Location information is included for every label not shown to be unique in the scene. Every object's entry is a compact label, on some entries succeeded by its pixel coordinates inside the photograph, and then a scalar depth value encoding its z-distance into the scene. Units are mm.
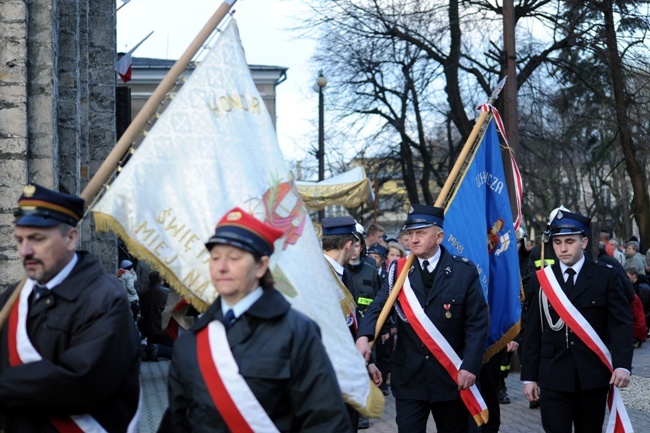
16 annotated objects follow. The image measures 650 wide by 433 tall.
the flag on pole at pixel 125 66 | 14164
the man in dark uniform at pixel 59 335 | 4152
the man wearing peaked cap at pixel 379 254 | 15320
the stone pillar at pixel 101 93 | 13930
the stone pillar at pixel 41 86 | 9000
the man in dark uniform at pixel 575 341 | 7496
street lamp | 26227
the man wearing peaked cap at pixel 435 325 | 7379
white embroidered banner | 5125
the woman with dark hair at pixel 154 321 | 17000
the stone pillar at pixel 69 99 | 11367
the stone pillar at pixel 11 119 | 8625
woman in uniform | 3965
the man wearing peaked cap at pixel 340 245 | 8305
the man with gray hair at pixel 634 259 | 22966
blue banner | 8438
